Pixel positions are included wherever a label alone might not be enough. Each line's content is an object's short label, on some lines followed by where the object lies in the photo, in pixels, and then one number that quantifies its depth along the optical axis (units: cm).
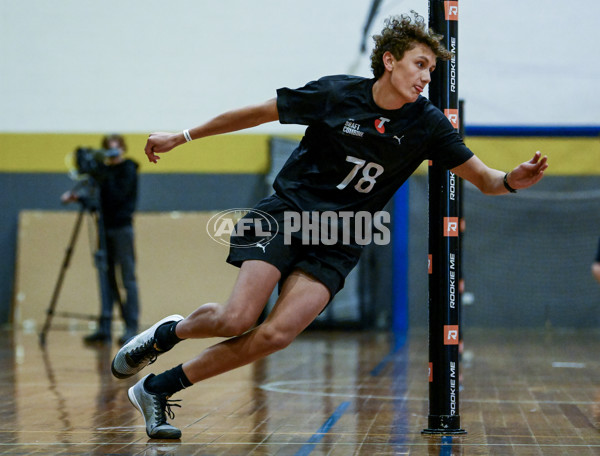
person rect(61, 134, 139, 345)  1680
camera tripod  1712
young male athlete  690
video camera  1705
